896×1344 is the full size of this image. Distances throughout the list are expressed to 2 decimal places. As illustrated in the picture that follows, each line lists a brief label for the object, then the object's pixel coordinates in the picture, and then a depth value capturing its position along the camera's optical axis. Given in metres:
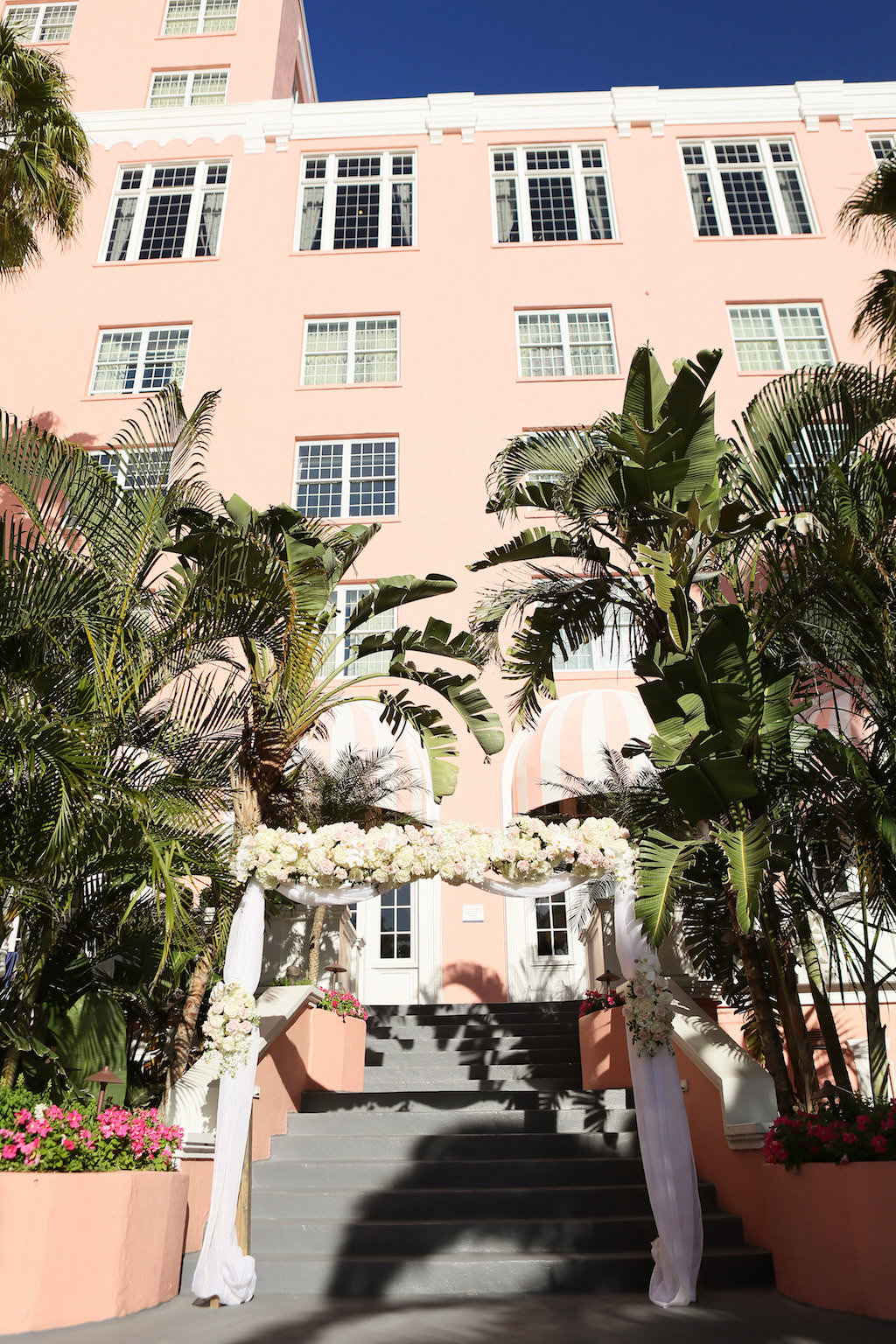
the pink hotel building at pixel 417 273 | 18.66
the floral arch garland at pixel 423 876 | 7.33
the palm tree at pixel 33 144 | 10.56
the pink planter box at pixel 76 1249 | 6.28
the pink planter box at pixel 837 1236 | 6.19
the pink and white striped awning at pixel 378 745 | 14.96
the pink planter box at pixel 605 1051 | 9.96
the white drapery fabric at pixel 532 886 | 8.24
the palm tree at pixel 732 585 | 7.20
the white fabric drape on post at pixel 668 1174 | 6.82
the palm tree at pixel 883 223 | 9.89
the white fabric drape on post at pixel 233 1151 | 6.98
